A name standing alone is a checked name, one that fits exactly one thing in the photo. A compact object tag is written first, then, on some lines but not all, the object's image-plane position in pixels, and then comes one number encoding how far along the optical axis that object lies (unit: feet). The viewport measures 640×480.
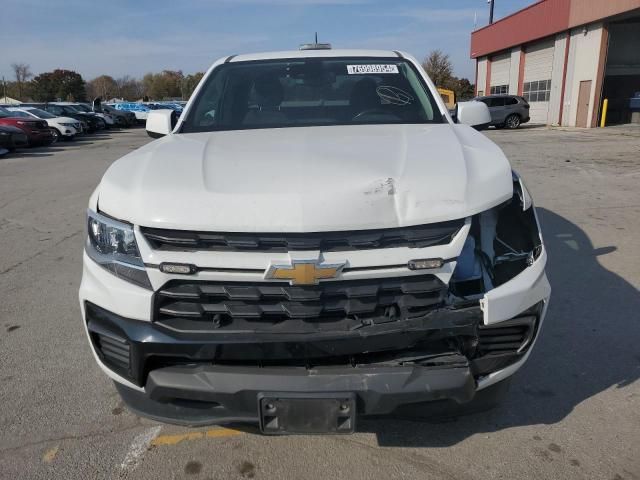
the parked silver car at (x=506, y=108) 84.48
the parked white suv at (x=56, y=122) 73.41
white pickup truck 6.26
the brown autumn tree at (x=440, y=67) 190.49
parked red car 61.31
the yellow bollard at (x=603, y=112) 84.70
